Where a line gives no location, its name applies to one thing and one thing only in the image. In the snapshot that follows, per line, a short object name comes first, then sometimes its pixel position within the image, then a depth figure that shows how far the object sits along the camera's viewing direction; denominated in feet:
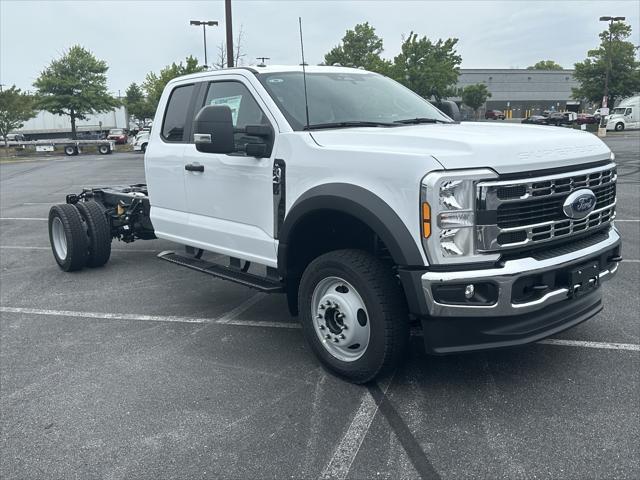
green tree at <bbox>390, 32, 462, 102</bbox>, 154.71
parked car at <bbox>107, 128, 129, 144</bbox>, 176.00
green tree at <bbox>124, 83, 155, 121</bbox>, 248.11
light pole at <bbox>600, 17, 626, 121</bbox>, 164.35
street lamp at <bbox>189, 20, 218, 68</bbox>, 121.70
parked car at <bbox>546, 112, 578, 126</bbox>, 166.81
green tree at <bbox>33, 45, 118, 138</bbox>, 162.09
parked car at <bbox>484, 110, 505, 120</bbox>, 237.04
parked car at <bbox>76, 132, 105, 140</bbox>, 184.83
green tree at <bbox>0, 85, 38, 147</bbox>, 146.00
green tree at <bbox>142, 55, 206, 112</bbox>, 123.03
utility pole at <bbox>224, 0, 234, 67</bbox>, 62.03
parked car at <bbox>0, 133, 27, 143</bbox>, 169.76
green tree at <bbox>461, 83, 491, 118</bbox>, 255.50
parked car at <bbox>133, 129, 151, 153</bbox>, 129.31
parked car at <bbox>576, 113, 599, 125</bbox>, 170.42
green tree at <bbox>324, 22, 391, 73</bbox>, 153.58
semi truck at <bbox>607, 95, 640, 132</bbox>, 160.15
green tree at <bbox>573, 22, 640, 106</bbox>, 185.88
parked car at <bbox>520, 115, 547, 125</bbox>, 155.94
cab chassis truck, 10.98
